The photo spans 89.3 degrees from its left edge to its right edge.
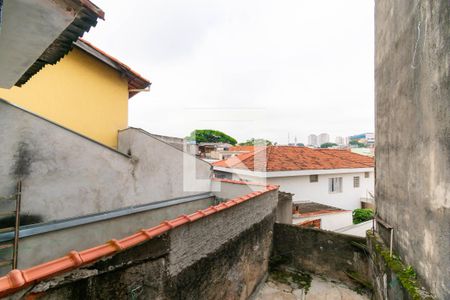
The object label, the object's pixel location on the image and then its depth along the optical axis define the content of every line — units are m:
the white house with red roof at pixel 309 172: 12.56
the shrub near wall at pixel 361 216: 11.96
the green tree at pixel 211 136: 52.71
